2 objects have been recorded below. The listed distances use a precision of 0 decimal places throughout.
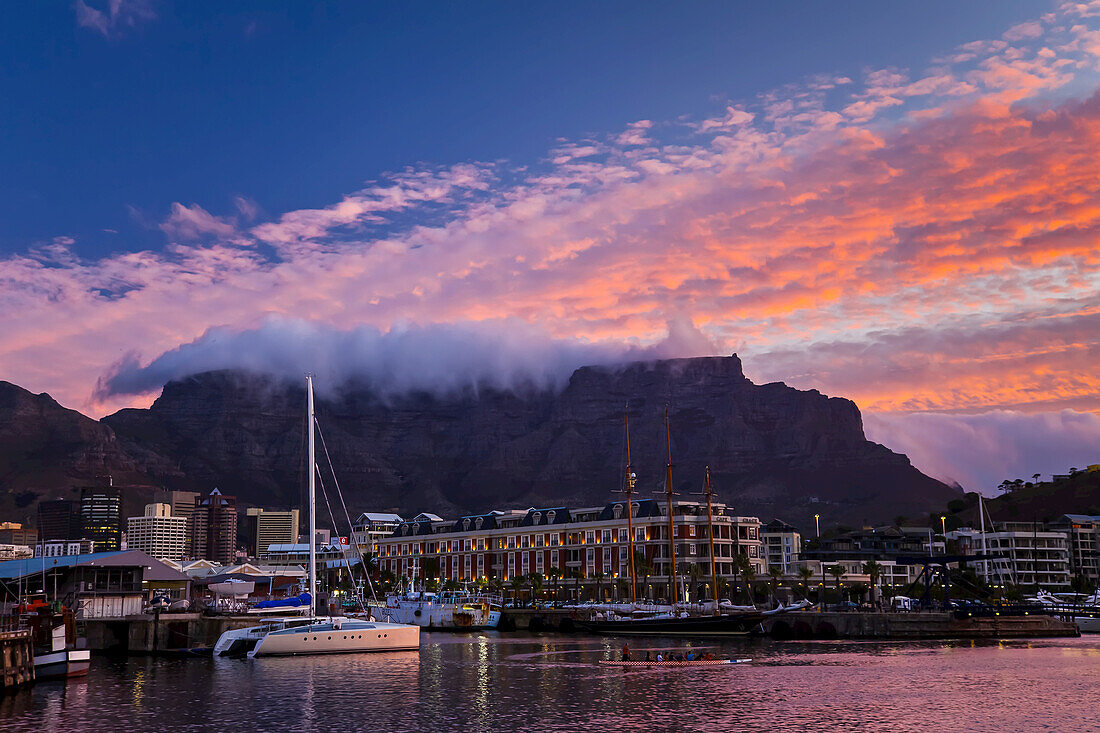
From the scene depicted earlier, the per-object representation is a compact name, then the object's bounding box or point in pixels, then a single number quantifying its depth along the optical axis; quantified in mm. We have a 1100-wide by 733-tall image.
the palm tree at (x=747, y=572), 188150
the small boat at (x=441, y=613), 157875
